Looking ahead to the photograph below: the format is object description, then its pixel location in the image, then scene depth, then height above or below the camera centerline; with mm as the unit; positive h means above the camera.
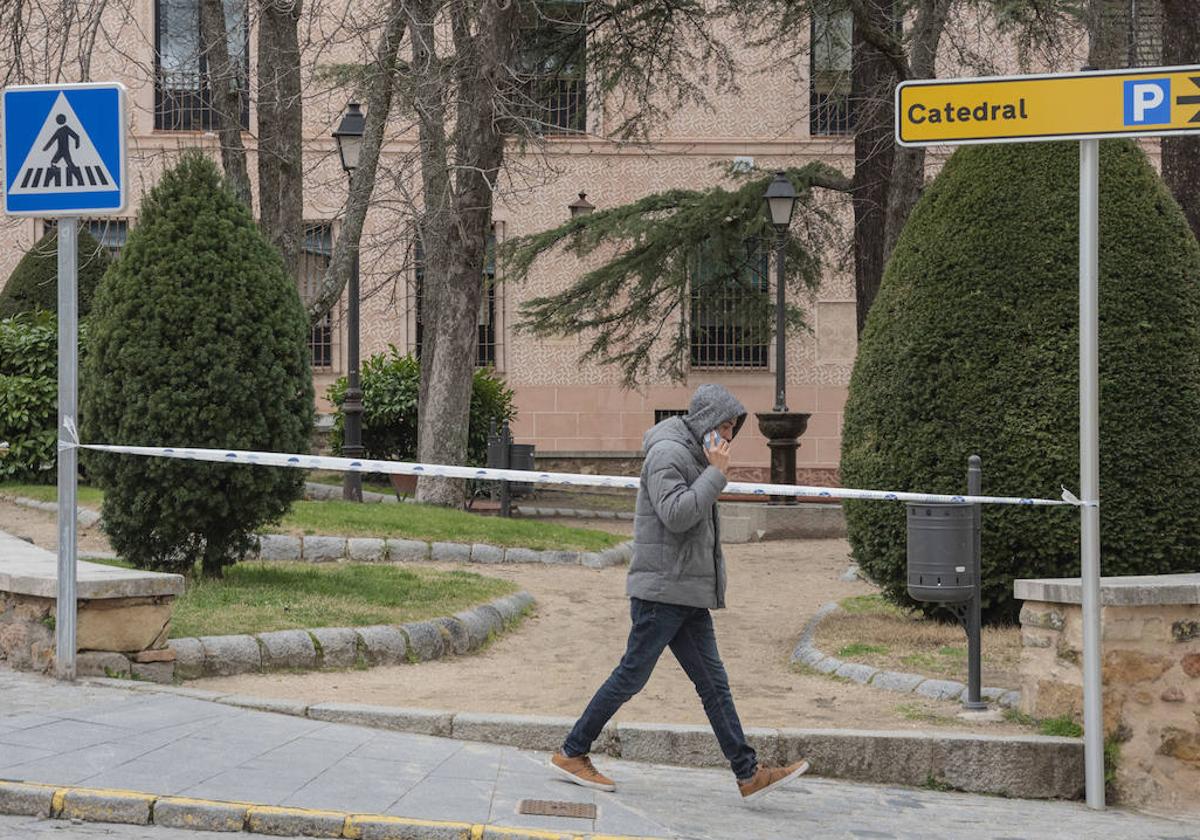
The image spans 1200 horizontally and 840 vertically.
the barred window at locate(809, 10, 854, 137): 19625 +5477
